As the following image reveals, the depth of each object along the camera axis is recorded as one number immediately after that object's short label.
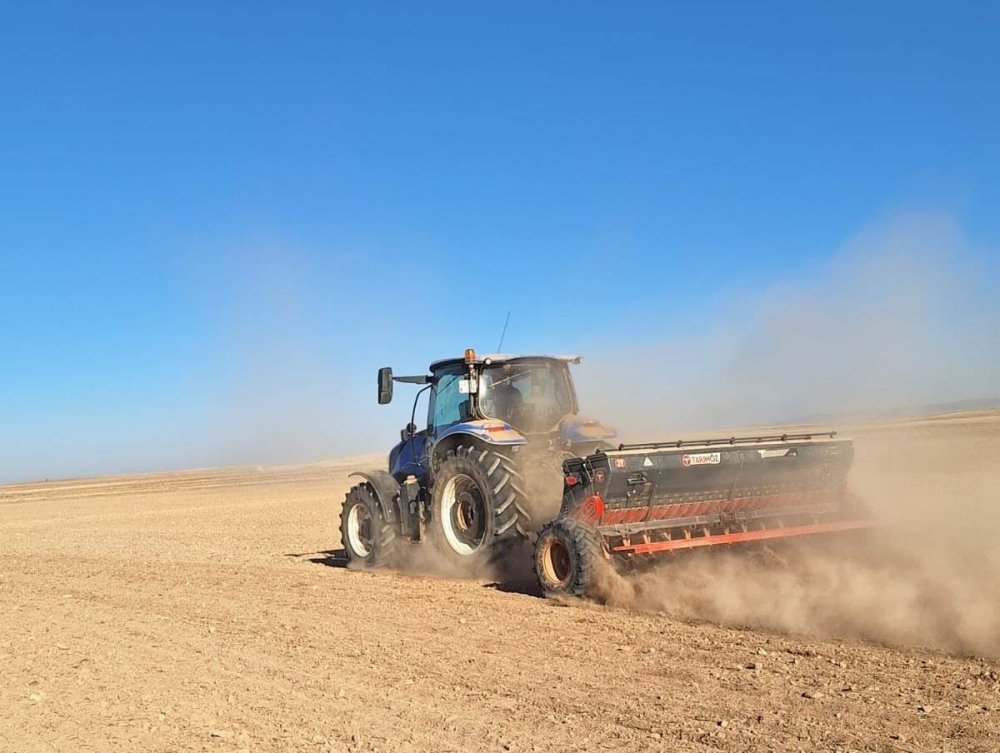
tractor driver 9.77
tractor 8.84
